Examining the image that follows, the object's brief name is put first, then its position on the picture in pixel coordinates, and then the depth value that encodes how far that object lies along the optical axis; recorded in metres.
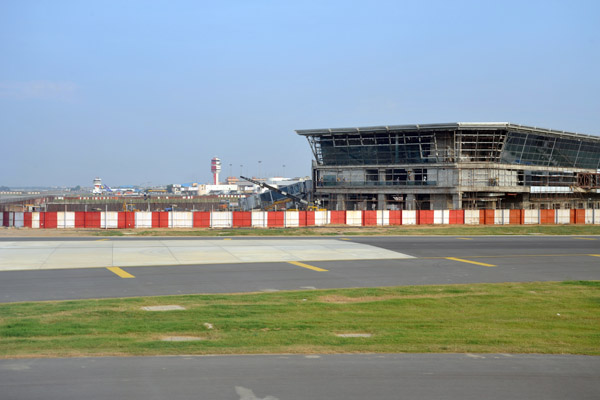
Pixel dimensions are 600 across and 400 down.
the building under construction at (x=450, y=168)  85.62
